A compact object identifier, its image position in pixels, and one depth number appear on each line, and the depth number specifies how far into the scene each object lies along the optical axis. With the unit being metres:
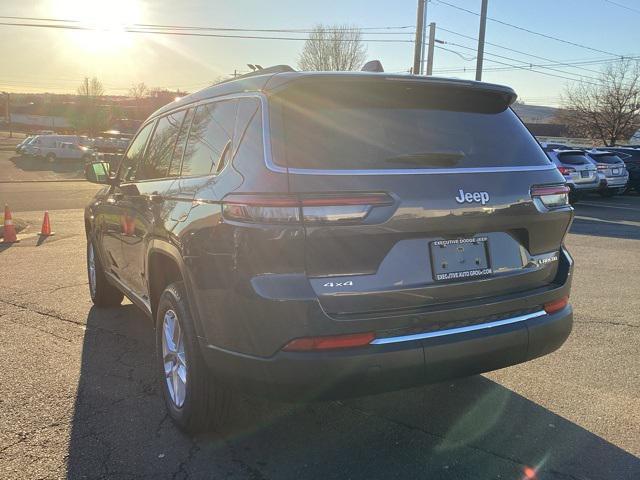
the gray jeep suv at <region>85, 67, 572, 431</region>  2.54
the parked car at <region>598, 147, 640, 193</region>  23.01
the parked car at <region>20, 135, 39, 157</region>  41.38
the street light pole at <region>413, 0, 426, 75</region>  24.81
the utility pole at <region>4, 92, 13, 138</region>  90.62
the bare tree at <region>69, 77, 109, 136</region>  79.31
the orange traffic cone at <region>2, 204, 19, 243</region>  10.07
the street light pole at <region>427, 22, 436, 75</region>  30.42
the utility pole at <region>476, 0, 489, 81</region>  24.81
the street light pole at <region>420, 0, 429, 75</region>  24.95
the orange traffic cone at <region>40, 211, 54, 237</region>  10.83
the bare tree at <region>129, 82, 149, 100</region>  104.55
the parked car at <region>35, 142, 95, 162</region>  41.22
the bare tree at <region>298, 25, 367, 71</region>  44.06
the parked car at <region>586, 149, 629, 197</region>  19.47
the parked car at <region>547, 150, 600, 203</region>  17.80
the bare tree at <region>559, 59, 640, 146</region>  45.97
